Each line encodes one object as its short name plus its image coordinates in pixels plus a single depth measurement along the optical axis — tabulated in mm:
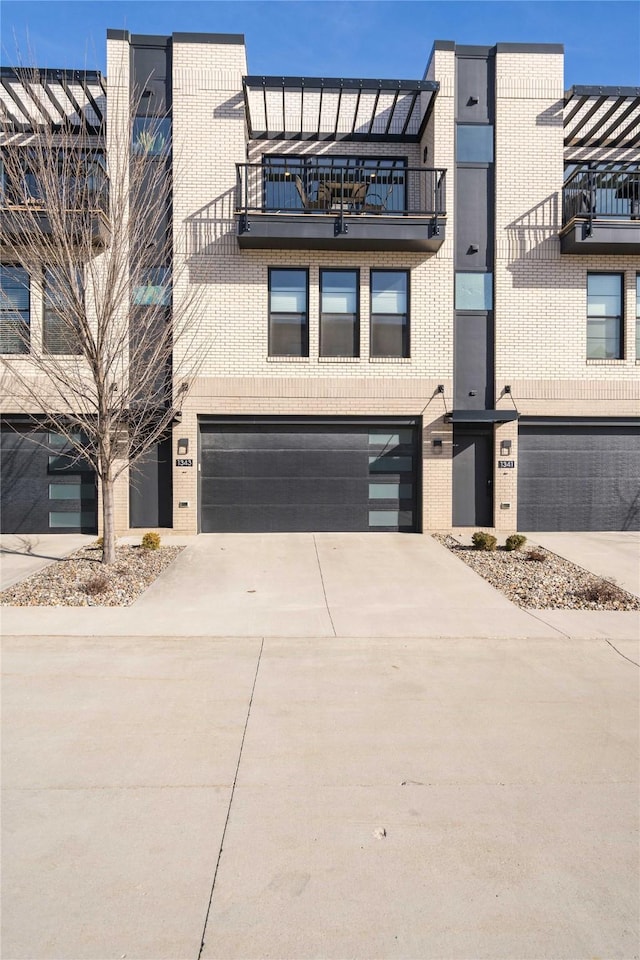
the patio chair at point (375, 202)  12047
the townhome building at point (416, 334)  11367
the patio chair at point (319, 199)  11739
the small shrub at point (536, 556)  9188
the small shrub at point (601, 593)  7031
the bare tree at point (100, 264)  7645
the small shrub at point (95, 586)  7066
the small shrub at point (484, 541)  9895
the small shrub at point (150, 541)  9867
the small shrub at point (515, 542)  9883
